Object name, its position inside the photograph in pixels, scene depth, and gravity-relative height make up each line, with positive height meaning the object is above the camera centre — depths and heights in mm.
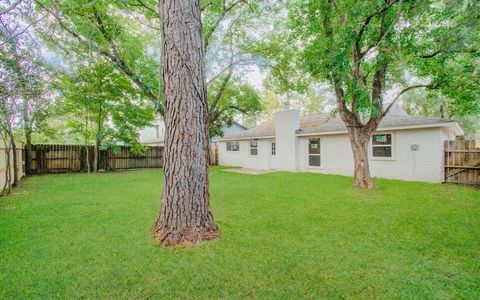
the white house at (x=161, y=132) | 24062 +2219
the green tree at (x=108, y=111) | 11266 +2297
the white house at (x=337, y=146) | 8852 +148
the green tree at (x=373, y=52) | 4691 +2306
